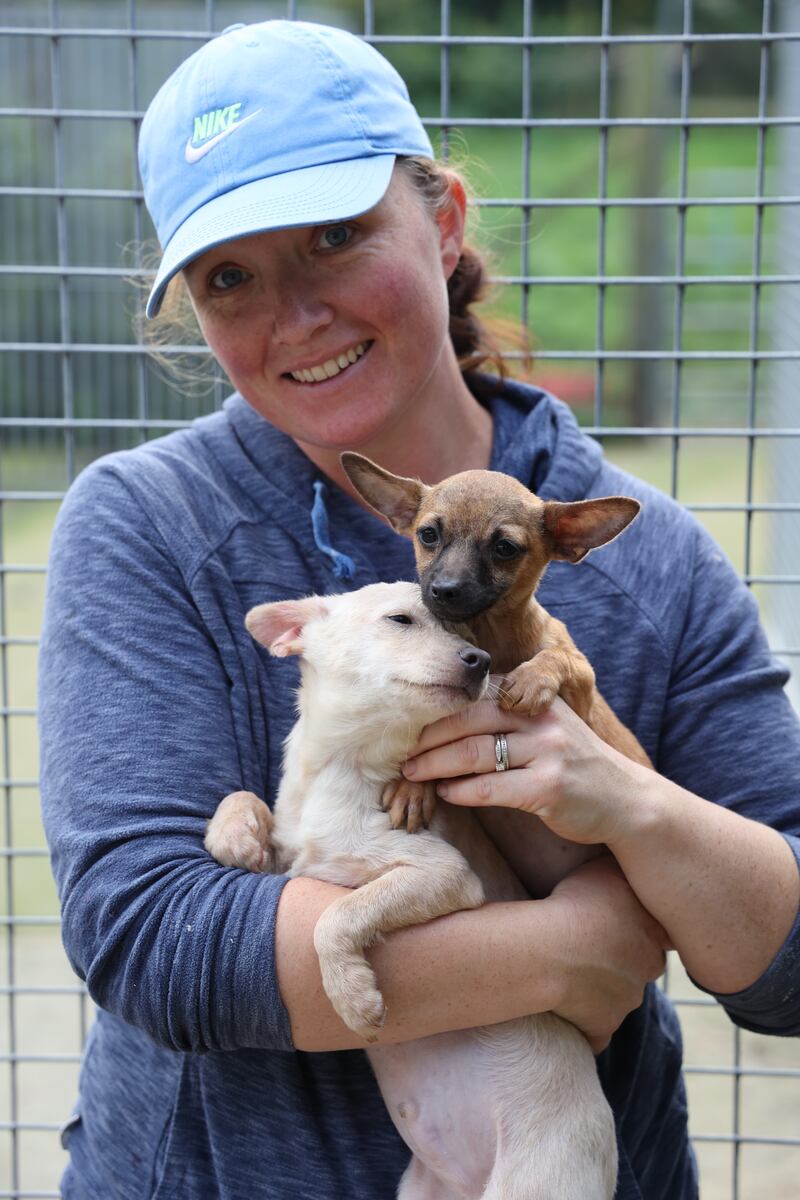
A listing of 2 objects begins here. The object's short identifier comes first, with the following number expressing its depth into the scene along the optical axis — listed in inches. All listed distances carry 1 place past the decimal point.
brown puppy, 117.3
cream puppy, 115.7
